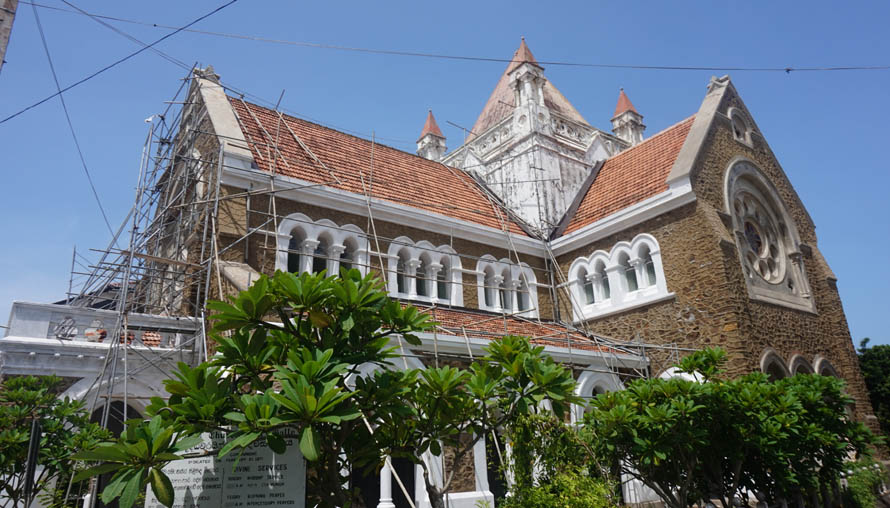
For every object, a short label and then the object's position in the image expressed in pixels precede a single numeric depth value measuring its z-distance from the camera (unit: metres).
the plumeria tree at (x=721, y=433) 8.02
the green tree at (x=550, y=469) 6.62
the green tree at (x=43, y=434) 6.88
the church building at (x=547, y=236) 11.71
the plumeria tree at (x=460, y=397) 5.22
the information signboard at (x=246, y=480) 4.61
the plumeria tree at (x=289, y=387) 3.86
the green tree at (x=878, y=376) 23.56
